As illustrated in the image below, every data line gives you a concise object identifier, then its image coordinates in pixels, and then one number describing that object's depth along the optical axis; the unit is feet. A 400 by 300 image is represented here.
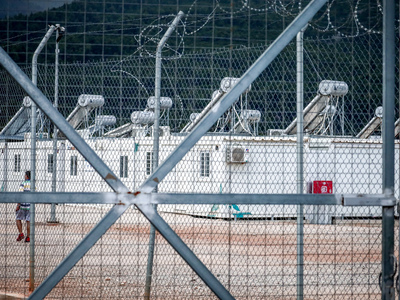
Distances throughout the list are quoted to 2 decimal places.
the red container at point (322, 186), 105.29
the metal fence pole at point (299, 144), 33.22
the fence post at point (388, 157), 28.09
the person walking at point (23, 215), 70.38
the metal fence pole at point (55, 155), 39.30
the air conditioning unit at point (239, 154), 105.29
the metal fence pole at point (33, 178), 37.49
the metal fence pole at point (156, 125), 37.70
